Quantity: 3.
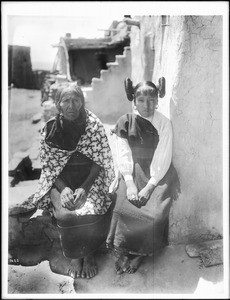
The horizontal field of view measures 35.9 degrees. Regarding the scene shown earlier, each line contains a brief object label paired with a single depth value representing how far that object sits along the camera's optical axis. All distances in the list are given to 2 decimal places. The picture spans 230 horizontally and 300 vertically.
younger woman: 2.73
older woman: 2.68
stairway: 3.14
